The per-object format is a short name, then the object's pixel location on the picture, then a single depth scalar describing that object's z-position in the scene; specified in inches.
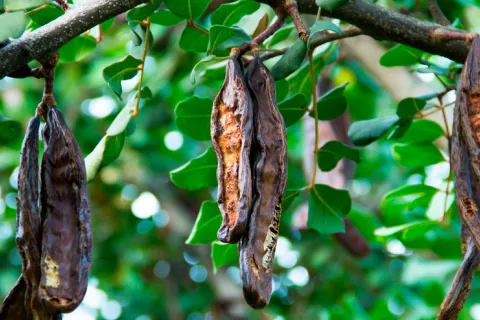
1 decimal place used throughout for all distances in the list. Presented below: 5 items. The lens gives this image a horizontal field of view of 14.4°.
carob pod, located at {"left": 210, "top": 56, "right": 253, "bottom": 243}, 40.9
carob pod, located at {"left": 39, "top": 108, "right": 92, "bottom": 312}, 41.0
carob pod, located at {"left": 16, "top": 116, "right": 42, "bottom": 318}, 41.4
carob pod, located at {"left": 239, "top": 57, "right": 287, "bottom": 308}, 40.5
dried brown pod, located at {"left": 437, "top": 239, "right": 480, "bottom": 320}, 44.6
